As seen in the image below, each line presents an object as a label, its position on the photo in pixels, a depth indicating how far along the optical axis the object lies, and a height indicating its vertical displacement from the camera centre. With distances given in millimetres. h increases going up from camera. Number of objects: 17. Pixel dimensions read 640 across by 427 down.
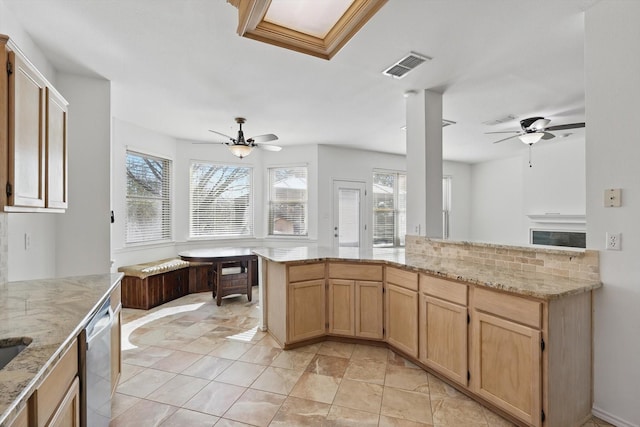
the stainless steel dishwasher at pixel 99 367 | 1422 -788
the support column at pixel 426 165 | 3326 +542
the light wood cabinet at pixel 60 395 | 954 -644
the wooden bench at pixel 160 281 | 4332 -1066
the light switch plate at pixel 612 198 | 1910 +97
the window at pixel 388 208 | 6852 +117
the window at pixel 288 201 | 6234 +254
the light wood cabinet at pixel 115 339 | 1990 -852
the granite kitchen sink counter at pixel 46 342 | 866 -477
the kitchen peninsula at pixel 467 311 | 1785 -775
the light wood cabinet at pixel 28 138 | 1481 +424
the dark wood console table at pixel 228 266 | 4586 -876
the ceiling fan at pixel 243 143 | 4176 +1004
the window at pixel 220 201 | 5816 +254
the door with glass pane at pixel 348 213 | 6309 +4
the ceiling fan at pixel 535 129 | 3594 +1053
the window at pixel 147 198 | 4820 +254
